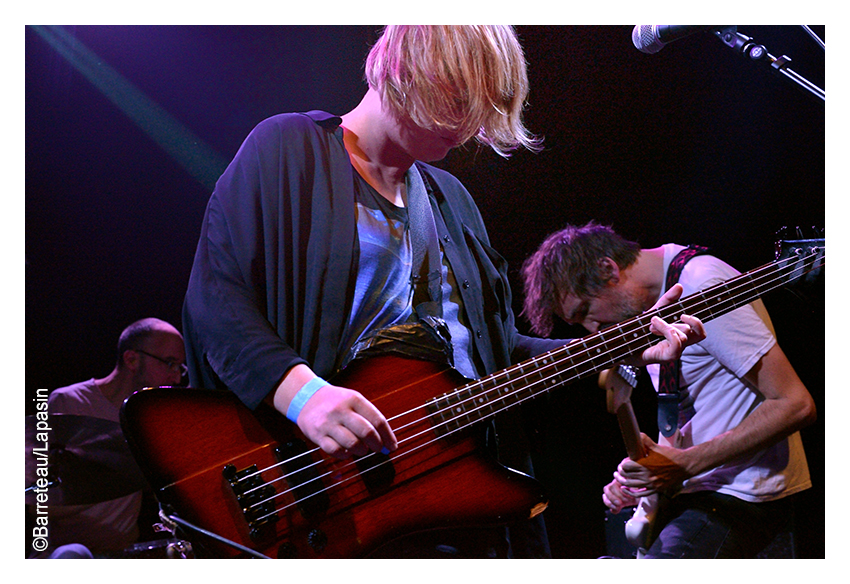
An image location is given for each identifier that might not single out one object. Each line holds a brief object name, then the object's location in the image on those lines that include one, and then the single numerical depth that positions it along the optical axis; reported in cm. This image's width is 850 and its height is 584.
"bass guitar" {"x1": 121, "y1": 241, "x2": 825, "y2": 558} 150
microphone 178
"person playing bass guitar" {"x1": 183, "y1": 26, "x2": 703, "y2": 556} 164
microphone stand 164
